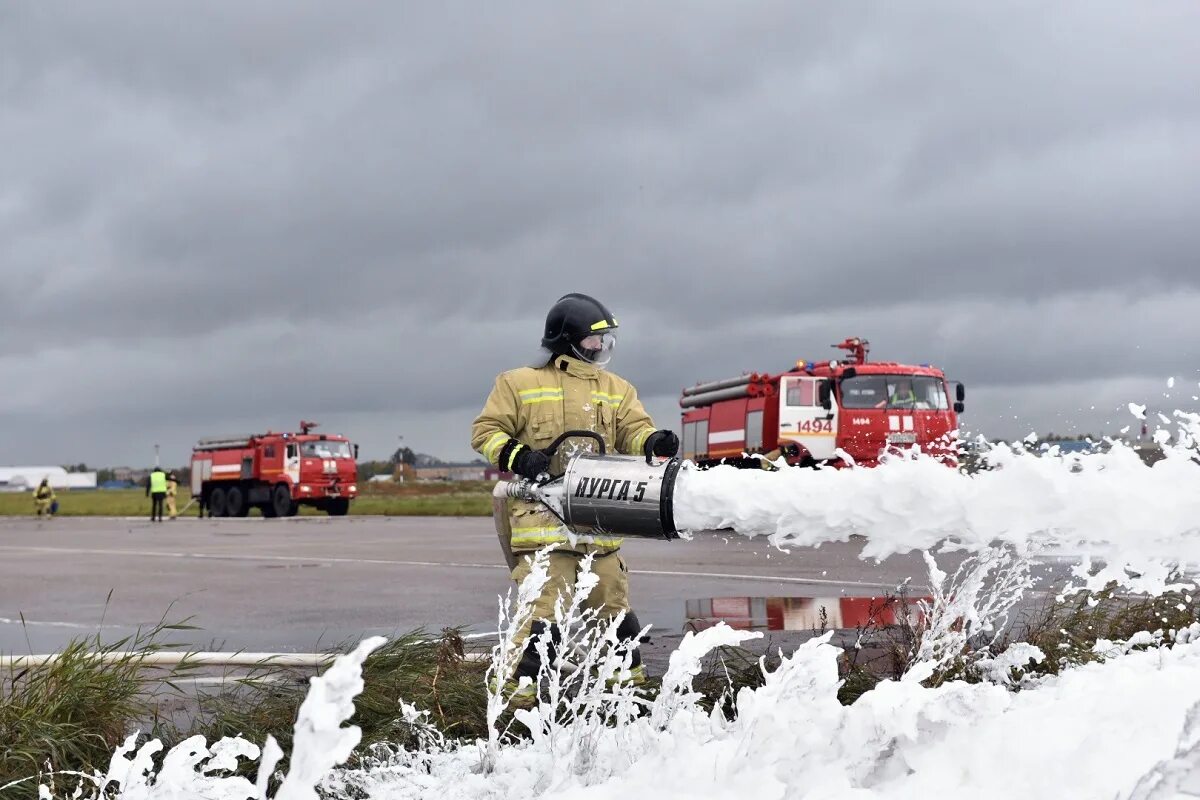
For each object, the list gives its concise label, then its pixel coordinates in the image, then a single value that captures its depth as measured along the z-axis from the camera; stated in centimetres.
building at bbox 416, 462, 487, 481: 8841
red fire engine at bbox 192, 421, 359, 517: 3691
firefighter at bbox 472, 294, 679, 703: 484
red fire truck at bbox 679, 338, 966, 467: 2052
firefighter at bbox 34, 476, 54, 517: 3997
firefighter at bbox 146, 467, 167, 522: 3562
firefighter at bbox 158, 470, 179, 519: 3795
